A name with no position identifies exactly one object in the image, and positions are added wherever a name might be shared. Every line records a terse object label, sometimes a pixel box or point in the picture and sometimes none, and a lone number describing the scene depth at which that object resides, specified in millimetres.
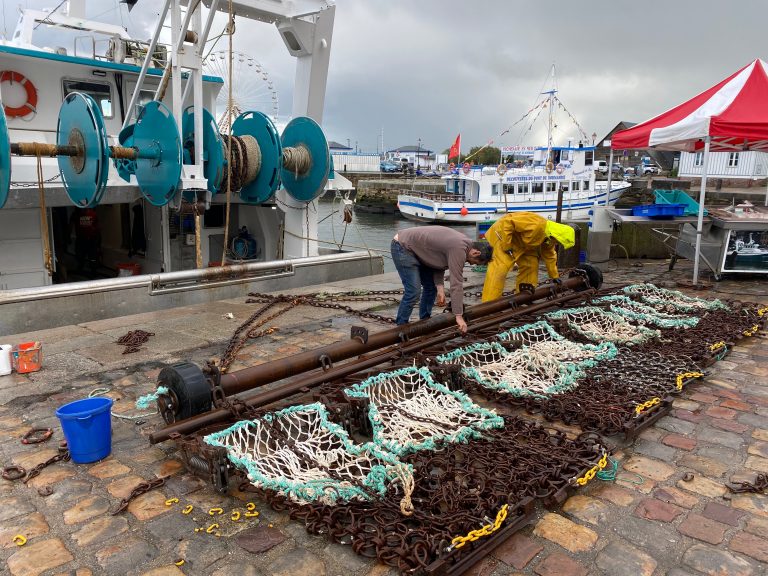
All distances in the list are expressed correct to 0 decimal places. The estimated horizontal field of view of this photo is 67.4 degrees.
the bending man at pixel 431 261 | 5520
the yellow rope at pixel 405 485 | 3010
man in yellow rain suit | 7387
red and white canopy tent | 9242
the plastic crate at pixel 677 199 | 12587
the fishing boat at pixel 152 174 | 7699
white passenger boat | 30922
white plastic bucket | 5285
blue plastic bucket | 3617
